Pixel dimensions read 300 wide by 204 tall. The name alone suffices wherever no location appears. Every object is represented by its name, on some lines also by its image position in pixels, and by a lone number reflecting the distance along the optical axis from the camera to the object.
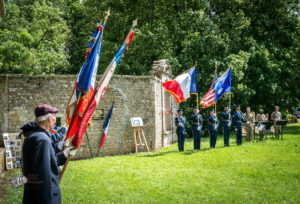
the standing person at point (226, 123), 14.41
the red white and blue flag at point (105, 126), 12.80
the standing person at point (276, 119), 16.69
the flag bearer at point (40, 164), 3.21
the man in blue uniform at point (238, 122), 14.66
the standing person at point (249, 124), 15.62
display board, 10.45
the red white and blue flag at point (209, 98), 12.96
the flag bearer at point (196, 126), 13.74
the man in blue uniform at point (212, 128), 14.17
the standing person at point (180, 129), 13.64
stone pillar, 15.54
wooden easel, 12.88
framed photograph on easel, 13.09
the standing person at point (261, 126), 15.66
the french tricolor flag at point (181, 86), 12.09
